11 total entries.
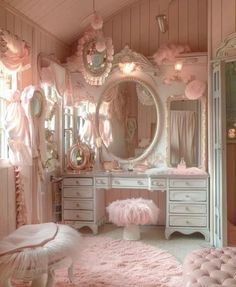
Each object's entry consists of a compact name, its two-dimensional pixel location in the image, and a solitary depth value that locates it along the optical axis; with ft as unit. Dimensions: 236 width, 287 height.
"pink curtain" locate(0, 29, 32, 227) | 7.96
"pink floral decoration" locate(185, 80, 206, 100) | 10.49
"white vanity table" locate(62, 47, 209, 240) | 10.02
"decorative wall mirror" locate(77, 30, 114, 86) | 8.53
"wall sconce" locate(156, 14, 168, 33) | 9.96
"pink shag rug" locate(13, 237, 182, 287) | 7.00
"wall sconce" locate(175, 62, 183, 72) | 10.65
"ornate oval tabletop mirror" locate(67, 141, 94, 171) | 11.04
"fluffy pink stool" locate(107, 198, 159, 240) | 9.58
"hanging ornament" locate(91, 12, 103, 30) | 8.03
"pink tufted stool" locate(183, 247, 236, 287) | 4.70
